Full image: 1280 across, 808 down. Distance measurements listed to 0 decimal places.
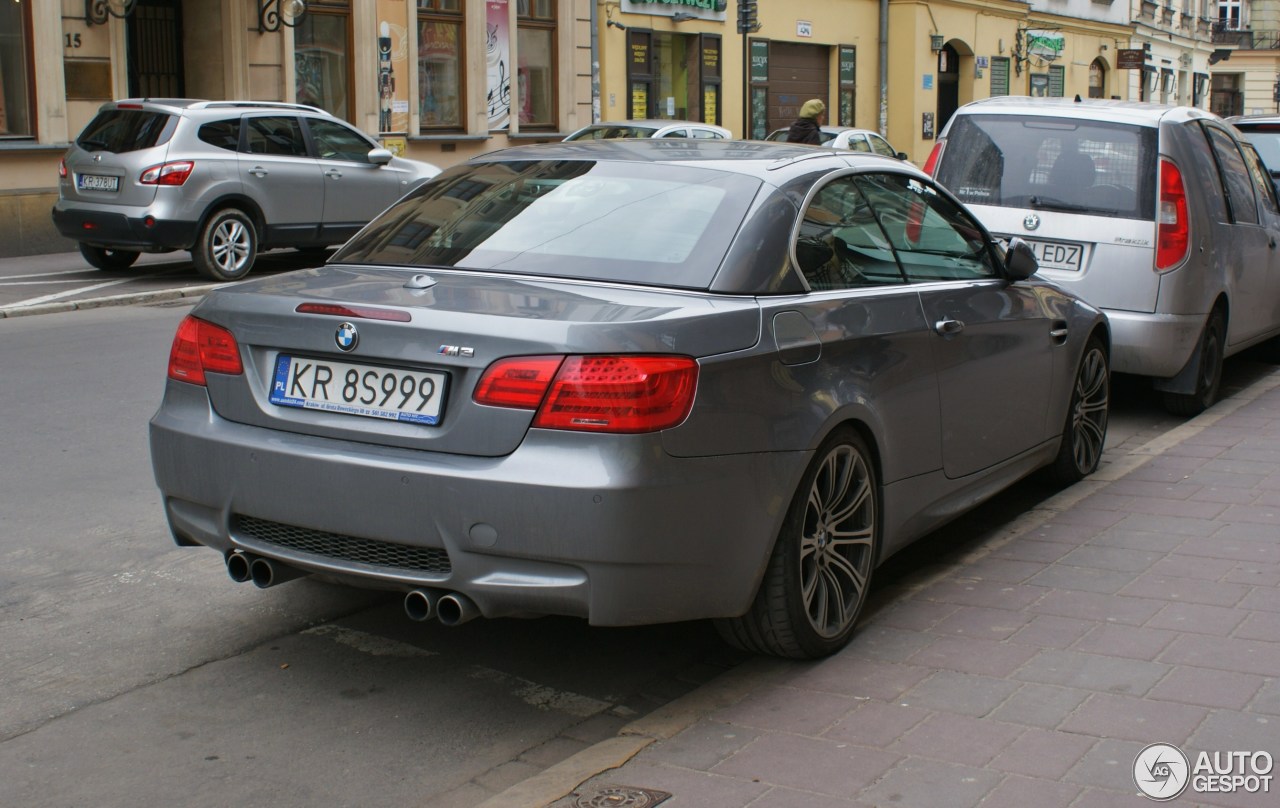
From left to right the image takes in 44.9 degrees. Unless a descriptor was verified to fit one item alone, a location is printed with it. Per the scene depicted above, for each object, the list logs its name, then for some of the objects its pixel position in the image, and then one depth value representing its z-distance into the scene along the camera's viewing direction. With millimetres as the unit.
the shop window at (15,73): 17906
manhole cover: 3531
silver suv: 14570
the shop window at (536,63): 26000
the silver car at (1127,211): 8320
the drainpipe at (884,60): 36250
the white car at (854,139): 23766
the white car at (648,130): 21172
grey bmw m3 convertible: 3893
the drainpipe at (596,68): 26984
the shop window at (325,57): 21984
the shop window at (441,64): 24031
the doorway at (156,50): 20719
